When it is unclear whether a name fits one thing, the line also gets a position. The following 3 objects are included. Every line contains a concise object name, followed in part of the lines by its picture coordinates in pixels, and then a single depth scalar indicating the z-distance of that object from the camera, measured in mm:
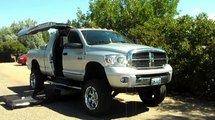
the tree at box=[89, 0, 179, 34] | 19825
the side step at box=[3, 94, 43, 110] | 6029
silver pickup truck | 5120
